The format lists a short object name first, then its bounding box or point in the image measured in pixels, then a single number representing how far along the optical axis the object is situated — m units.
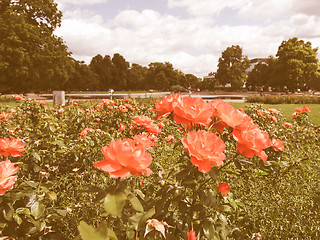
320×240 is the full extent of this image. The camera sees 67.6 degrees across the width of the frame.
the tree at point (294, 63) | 36.78
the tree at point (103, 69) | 53.78
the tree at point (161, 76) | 67.75
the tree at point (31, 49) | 17.91
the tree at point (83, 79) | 46.33
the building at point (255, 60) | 91.12
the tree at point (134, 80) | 60.72
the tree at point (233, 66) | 45.97
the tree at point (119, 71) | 55.72
